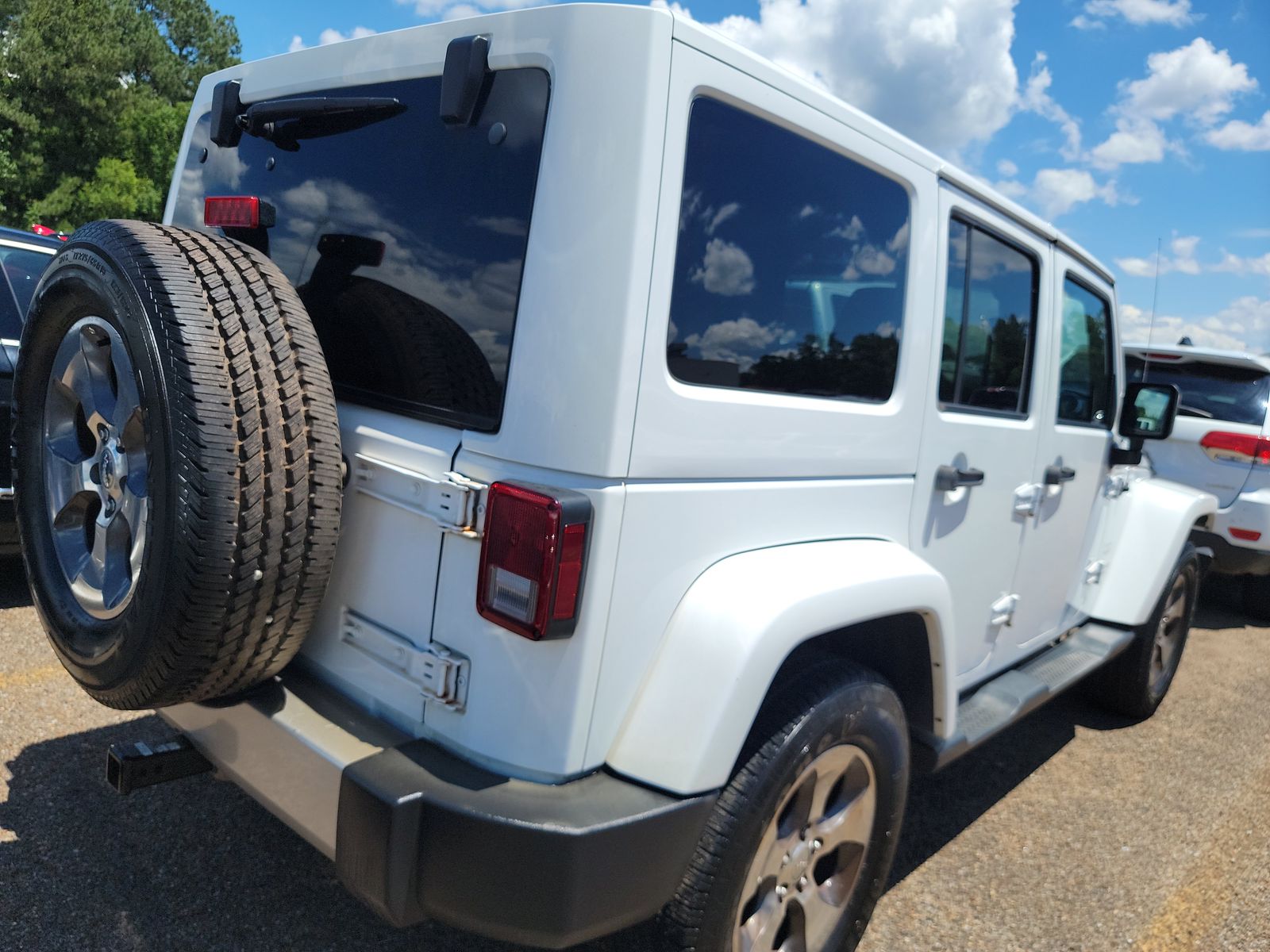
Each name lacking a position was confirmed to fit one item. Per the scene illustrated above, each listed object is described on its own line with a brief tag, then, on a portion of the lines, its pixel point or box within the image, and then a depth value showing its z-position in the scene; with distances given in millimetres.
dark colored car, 4000
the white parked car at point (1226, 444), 6160
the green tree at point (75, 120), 38312
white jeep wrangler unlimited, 1698
